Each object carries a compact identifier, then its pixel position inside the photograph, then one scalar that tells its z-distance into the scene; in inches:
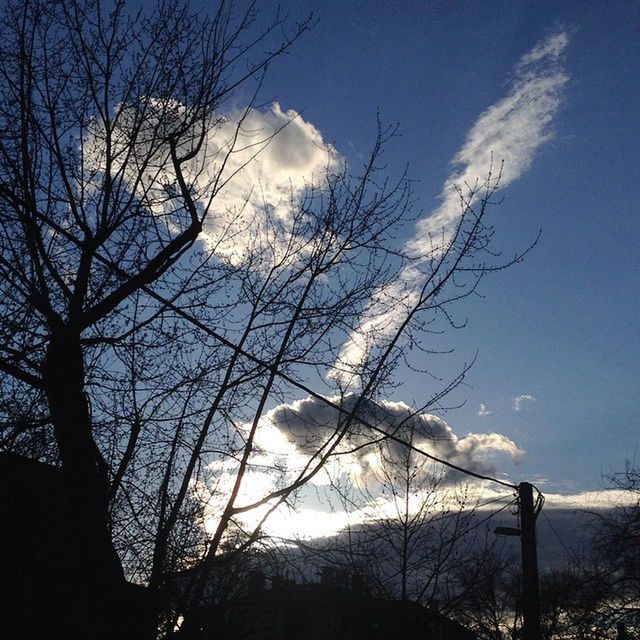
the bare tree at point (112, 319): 186.5
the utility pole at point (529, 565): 302.2
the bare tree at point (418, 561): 507.2
